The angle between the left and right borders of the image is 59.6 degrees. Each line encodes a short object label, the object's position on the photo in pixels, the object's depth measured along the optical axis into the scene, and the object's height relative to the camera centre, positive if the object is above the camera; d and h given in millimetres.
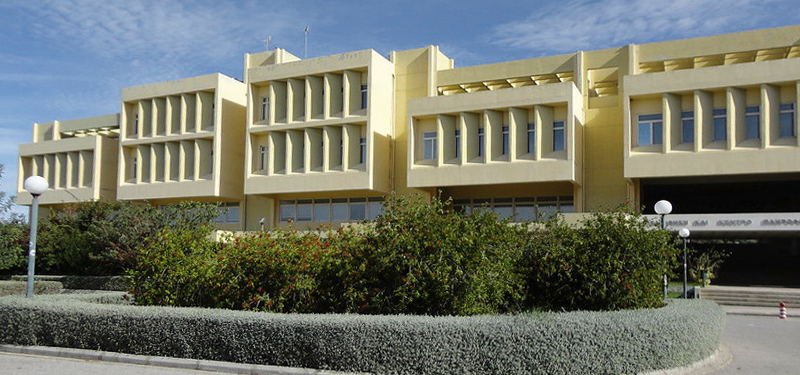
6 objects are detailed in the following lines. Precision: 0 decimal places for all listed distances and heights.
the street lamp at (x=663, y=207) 18797 +665
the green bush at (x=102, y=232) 29938 -343
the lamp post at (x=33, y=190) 15077 +729
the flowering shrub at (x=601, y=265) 13102 -651
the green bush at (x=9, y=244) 29125 -868
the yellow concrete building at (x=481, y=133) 30391 +4812
